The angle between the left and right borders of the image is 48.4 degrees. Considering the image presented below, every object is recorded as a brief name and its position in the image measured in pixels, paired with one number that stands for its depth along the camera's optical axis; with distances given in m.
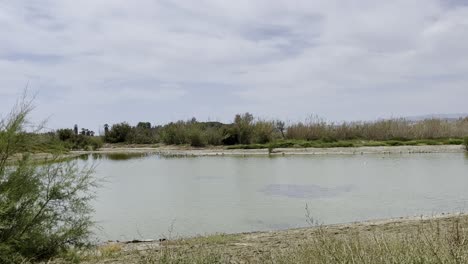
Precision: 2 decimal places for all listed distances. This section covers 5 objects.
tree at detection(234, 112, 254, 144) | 41.62
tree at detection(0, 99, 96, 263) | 6.53
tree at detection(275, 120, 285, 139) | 43.84
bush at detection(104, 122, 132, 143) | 48.03
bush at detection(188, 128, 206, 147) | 42.12
